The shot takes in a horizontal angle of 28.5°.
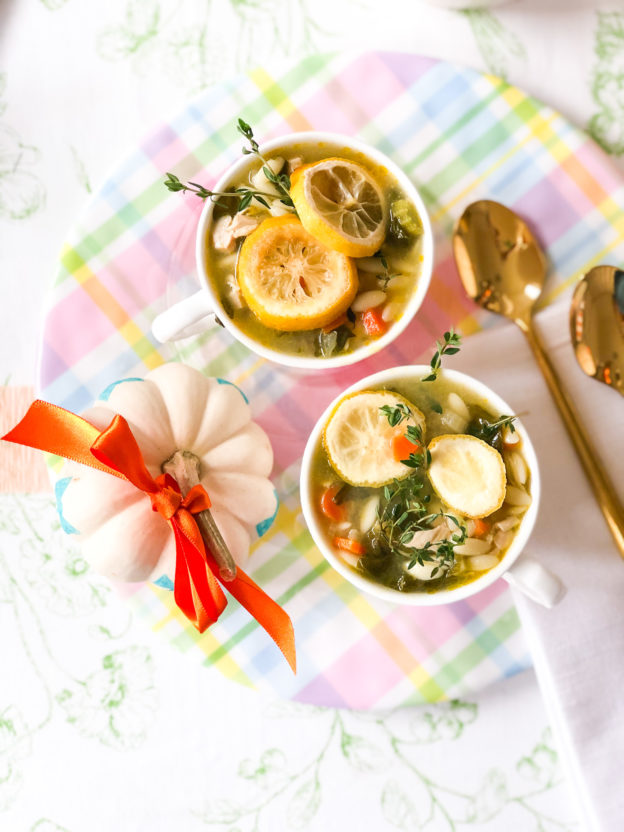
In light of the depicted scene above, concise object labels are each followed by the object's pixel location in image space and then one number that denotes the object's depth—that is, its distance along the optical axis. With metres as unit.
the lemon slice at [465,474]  0.49
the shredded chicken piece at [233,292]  0.52
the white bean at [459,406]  0.50
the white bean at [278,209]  0.51
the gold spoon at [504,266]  0.54
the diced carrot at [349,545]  0.50
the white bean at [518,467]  0.50
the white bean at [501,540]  0.50
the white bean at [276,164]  0.51
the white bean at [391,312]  0.52
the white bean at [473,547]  0.50
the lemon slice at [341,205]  0.49
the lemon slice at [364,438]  0.50
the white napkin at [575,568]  0.52
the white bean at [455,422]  0.51
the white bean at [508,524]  0.50
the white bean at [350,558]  0.51
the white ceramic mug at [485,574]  0.49
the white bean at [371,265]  0.52
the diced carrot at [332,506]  0.51
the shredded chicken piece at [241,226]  0.51
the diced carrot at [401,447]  0.50
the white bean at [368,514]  0.51
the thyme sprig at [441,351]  0.48
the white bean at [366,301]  0.52
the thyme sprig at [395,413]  0.47
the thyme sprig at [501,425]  0.49
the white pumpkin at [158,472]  0.51
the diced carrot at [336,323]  0.52
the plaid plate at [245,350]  0.54
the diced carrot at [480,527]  0.50
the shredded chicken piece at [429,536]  0.49
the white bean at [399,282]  0.52
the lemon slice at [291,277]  0.50
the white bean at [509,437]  0.50
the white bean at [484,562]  0.50
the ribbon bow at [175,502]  0.49
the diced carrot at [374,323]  0.52
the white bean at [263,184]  0.51
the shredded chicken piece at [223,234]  0.52
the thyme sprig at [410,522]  0.48
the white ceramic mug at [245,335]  0.51
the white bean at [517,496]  0.50
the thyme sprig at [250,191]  0.49
